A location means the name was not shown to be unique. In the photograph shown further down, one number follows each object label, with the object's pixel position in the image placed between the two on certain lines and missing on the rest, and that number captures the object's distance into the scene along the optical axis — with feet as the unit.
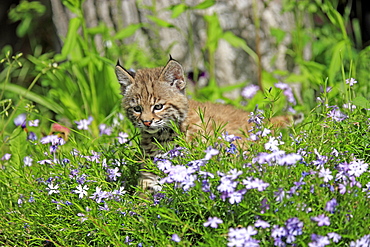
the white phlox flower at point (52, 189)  17.74
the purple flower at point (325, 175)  13.88
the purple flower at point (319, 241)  12.66
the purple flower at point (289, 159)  13.00
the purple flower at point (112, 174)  17.86
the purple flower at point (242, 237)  12.71
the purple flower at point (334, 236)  12.91
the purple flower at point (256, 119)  16.89
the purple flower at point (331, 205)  12.83
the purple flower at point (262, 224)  12.86
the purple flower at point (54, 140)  20.39
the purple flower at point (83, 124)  22.94
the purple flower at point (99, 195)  16.62
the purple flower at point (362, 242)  12.87
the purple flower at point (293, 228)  12.99
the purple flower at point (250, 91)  29.37
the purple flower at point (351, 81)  19.70
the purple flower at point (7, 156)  22.20
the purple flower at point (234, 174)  13.44
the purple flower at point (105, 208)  16.46
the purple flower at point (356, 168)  14.19
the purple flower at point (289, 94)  27.20
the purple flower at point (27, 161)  21.90
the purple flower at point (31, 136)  23.67
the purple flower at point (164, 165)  14.74
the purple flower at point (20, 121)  24.64
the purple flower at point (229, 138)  16.26
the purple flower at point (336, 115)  18.02
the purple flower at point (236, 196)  13.29
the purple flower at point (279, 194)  13.35
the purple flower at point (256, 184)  13.15
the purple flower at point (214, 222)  13.10
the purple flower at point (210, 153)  13.73
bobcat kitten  21.08
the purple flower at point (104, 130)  23.84
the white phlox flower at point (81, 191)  16.82
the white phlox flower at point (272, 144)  14.10
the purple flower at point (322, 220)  12.74
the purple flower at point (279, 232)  13.07
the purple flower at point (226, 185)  13.29
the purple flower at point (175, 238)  13.05
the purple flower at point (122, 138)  20.74
